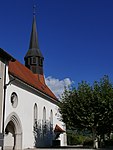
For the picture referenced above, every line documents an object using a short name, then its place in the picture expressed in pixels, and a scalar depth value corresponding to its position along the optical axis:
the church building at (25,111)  22.73
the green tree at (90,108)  25.02
